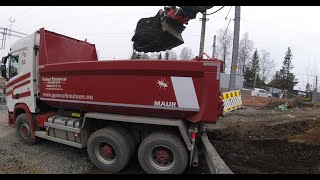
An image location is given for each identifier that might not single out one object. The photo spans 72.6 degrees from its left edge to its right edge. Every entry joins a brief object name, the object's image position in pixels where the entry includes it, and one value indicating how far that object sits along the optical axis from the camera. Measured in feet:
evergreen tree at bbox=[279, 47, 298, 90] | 148.53
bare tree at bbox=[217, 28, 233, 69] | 112.80
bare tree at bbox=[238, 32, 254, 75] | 155.01
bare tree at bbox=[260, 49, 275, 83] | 174.78
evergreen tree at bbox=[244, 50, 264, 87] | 161.04
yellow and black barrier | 31.67
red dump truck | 12.44
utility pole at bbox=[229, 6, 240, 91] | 35.05
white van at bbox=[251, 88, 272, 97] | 105.71
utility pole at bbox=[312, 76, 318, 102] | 88.50
